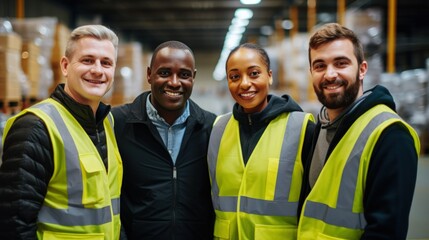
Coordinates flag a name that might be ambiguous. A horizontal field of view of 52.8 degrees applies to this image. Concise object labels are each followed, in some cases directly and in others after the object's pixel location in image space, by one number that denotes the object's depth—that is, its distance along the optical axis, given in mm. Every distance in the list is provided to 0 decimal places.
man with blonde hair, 1982
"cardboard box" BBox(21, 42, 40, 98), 6215
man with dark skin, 2781
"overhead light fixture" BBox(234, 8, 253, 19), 16875
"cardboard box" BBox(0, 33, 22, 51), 5465
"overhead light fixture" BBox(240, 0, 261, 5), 15280
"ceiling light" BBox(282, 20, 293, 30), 18347
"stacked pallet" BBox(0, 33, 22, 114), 5484
